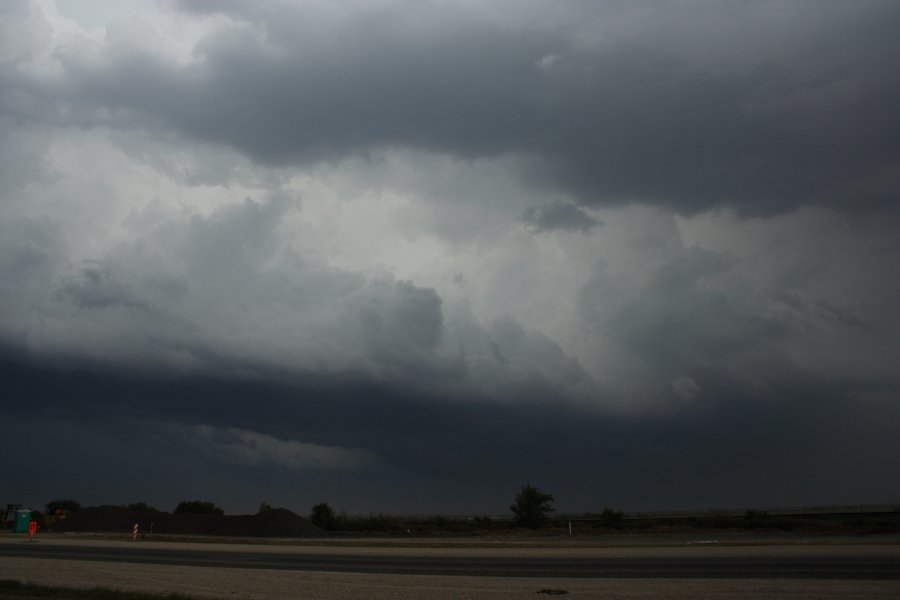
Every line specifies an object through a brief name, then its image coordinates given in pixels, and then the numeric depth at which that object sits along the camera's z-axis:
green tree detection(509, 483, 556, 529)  109.38
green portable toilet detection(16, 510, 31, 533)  85.62
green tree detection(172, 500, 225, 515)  152.62
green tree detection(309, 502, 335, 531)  124.25
